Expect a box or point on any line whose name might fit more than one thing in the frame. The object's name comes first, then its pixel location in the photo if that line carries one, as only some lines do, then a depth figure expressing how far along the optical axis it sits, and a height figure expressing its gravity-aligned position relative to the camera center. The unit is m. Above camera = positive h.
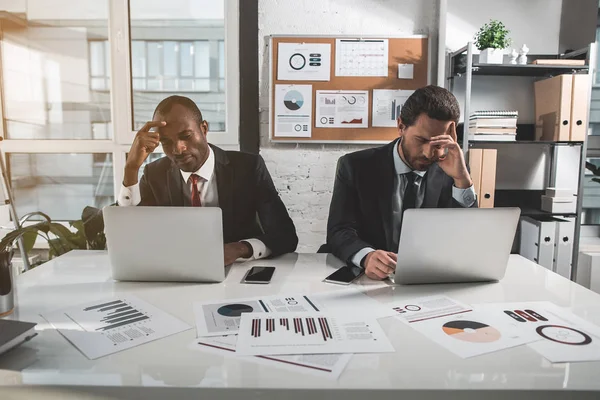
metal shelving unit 2.62 +0.50
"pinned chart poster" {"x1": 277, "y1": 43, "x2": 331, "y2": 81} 2.77 +0.55
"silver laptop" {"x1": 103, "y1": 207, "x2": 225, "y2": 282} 1.18 -0.26
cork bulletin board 2.77 +0.43
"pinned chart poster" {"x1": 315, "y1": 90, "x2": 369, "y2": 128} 2.80 +0.26
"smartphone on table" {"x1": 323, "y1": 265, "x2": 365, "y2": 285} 1.29 -0.38
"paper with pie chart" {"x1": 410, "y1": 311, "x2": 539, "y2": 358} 0.85 -0.38
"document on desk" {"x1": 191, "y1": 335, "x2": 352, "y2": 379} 0.75 -0.38
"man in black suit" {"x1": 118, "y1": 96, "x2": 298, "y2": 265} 1.89 -0.13
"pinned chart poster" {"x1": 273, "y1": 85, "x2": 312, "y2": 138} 2.80 +0.24
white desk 0.69 -0.38
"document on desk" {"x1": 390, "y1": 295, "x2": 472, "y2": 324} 1.01 -0.38
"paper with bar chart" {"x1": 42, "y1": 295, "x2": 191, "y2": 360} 0.86 -0.38
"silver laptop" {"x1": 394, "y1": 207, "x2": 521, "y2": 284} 1.16 -0.25
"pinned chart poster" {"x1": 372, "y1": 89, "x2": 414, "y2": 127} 2.80 +0.30
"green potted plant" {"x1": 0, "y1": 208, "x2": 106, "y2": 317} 1.97 -0.44
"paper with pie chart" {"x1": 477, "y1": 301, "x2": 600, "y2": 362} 0.82 -0.37
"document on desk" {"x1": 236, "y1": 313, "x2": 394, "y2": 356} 0.83 -0.38
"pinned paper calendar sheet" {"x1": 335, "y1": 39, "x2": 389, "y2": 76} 2.77 +0.58
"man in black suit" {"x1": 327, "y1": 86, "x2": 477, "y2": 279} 1.79 -0.12
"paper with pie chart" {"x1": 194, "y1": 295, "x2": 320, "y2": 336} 0.94 -0.38
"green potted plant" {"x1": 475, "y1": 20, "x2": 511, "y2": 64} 2.63 +0.64
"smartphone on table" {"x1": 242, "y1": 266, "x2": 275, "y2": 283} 1.28 -0.38
